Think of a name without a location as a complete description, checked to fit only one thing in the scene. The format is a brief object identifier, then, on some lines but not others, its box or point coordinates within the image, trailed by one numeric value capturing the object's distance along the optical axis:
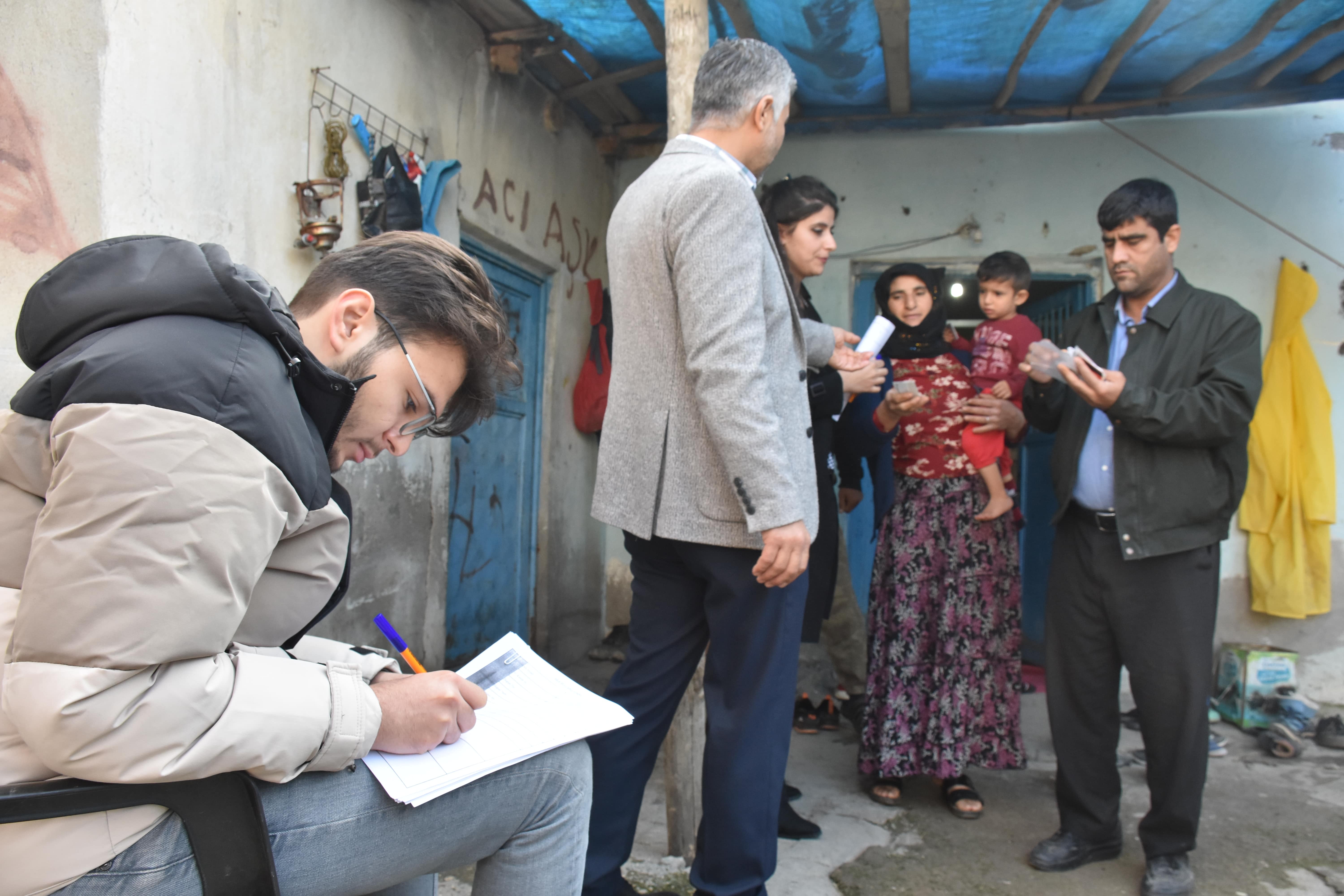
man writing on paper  0.80
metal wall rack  2.92
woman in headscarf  2.92
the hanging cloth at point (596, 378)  5.00
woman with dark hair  2.56
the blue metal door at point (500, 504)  4.16
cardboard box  3.98
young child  2.99
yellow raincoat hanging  4.20
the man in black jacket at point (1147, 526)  2.32
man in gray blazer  1.76
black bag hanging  3.04
